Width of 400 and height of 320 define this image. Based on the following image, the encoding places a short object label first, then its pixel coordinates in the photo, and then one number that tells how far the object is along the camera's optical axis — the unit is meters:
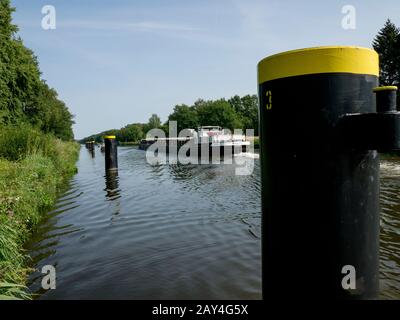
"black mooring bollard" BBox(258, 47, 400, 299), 1.85
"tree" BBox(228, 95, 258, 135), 95.90
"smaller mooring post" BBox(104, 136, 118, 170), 19.85
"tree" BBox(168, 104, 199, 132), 85.38
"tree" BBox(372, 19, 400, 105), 35.81
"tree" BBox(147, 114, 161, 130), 121.12
